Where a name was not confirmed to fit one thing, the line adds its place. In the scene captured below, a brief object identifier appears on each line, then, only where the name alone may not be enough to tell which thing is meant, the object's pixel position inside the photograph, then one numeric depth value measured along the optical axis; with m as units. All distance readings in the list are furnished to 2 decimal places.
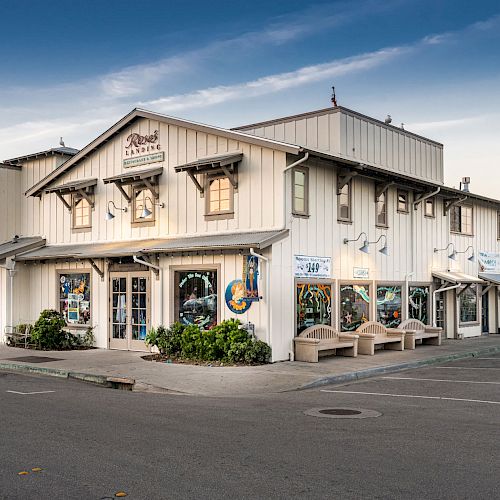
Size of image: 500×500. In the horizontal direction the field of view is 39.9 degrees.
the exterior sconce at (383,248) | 20.72
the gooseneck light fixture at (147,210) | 19.78
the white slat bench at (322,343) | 17.05
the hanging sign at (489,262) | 27.34
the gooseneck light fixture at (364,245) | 19.92
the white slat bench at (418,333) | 20.73
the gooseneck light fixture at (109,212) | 21.19
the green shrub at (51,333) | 20.59
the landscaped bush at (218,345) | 16.61
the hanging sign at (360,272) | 19.76
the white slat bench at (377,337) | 18.95
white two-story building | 17.47
